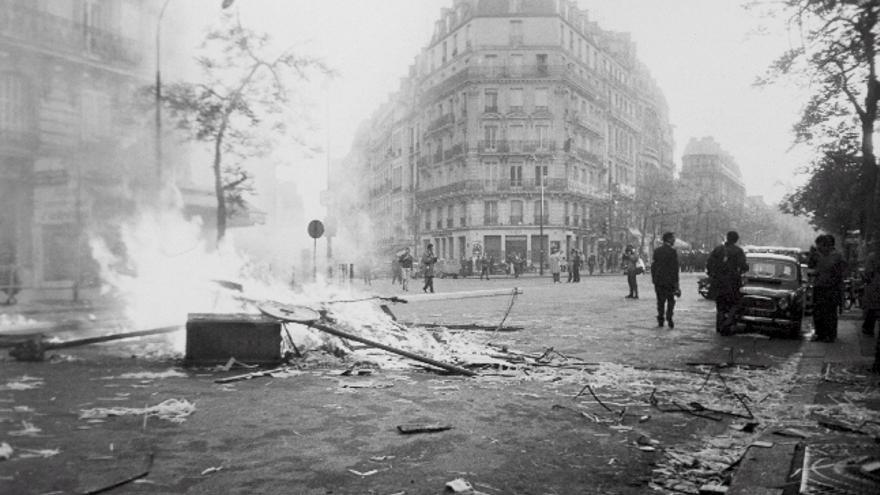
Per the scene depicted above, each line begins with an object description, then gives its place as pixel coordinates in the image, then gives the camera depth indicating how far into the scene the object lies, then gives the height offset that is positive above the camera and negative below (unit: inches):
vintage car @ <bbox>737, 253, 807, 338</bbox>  443.2 -36.5
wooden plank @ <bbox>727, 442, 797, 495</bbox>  142.1 -55.1
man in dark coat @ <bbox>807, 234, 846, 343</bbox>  419.8 -22.6
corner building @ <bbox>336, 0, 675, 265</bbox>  2224.4 +474.4
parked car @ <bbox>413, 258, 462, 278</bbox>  1836.4 -35.0
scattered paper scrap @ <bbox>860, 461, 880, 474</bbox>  149.2 -53.6
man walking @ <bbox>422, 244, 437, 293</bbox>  927.7 -9.6
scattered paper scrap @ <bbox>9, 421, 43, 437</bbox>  187.8 -54.9
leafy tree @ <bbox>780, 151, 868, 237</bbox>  914.7 +106.6
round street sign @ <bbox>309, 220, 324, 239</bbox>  918.9 +45.9
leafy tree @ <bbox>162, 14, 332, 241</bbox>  498.9 +157.2
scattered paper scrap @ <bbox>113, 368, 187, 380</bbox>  280.4 -55.5
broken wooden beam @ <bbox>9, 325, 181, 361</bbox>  317.9 -47.5
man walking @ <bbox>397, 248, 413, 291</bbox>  1084.5 -12.7
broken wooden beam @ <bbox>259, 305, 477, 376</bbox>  289.9 -37.9
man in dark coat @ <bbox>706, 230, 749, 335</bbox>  442.9 -18.7
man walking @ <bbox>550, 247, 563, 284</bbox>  1321.1 -12.9
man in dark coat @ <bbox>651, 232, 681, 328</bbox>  486.0 -14.2
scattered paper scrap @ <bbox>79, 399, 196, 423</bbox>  209.9 -55.1
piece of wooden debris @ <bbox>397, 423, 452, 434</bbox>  194.7 -56.2
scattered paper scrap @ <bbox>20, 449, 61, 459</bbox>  166.9 -54.8
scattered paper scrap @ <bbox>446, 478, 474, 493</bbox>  142.6 -55.3
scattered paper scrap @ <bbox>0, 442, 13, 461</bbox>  163.5 -53.5
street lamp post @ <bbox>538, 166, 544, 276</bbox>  1879.9 +96.6
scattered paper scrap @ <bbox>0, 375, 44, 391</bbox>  256.2 -54.8
